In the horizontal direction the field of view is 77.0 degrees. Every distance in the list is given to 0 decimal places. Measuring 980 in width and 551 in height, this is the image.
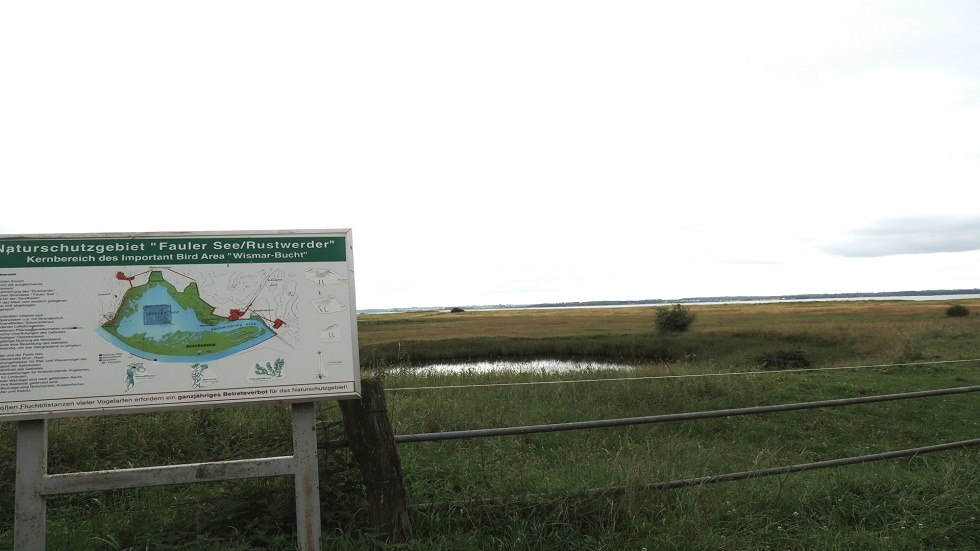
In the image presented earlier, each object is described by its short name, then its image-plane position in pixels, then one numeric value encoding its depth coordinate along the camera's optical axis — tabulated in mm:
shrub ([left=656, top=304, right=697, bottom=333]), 44688
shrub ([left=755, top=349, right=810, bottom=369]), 25281
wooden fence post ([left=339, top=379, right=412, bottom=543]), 3984
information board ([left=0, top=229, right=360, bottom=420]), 3500
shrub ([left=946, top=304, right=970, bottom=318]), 44441
